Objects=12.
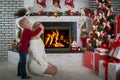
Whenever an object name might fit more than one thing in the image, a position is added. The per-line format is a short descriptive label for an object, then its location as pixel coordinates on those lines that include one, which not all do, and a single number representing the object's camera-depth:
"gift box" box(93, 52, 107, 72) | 4.19
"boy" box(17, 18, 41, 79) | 3.71
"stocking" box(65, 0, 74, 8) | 5.47
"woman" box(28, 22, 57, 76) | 3.86
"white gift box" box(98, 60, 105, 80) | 3.66
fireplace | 5.33
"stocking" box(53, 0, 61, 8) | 5.46
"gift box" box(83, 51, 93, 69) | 4.55
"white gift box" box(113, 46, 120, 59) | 3.66
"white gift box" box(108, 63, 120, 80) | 3.29
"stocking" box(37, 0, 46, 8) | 5.40
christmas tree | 4.58
